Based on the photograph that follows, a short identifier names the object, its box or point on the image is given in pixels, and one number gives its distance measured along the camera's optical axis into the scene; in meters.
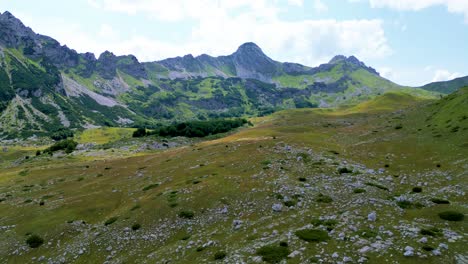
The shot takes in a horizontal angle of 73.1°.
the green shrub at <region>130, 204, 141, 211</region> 41.32
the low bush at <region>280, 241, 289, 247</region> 24.26
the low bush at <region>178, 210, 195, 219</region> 35.72
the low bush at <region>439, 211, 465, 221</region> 25.16
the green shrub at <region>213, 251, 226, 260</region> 24.72
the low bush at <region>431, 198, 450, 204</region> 29.28
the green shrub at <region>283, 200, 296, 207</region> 33.66
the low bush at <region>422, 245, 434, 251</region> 20.73
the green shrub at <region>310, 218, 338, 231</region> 26.23
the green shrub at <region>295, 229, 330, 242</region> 24.31
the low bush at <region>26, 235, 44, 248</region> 36.32
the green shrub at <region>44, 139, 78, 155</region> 130.41
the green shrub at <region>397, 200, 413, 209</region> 29.90
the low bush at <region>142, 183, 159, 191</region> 51.34
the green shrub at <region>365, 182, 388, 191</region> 35.81
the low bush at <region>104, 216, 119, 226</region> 38.95
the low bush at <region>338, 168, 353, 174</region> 42.61
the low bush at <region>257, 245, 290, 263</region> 22.53
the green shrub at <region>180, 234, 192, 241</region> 30.85
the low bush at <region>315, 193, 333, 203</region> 33.46
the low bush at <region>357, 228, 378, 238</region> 23.55
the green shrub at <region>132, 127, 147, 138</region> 156.25
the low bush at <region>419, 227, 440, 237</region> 22.75
